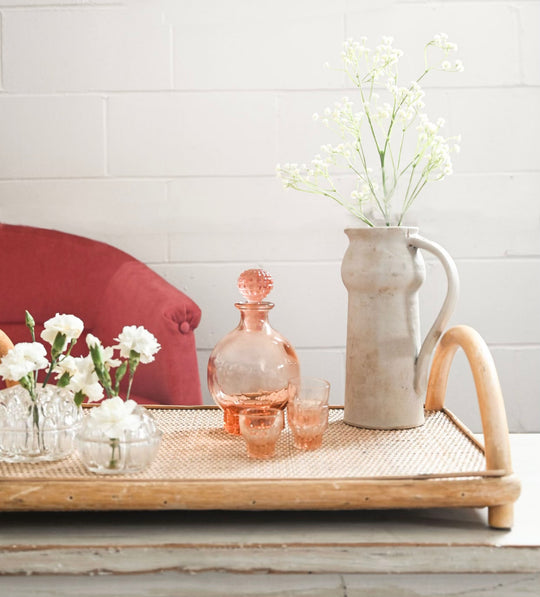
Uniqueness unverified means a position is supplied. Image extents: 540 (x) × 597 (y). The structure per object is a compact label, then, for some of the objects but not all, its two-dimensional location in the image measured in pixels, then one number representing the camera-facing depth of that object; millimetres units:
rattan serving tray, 1665
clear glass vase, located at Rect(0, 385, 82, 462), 1761
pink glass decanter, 1880
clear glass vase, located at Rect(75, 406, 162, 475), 1707
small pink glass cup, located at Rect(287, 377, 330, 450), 1810
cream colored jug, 1900
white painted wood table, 1629
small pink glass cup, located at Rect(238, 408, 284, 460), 1770
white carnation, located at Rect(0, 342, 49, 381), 1718
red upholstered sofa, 2435
